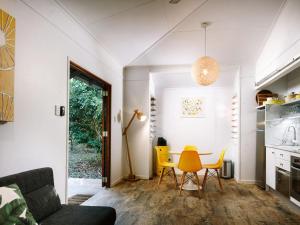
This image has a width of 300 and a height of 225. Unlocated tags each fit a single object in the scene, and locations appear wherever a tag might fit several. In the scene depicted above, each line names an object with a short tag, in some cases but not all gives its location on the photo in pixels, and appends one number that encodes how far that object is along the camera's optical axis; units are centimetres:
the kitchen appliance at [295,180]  362
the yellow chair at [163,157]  522
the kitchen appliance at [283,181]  395
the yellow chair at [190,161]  457
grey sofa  205
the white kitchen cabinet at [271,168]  454
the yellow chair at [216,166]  493
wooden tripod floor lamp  577
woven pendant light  435
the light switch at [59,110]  305
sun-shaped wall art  208
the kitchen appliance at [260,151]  512
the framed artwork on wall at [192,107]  677
